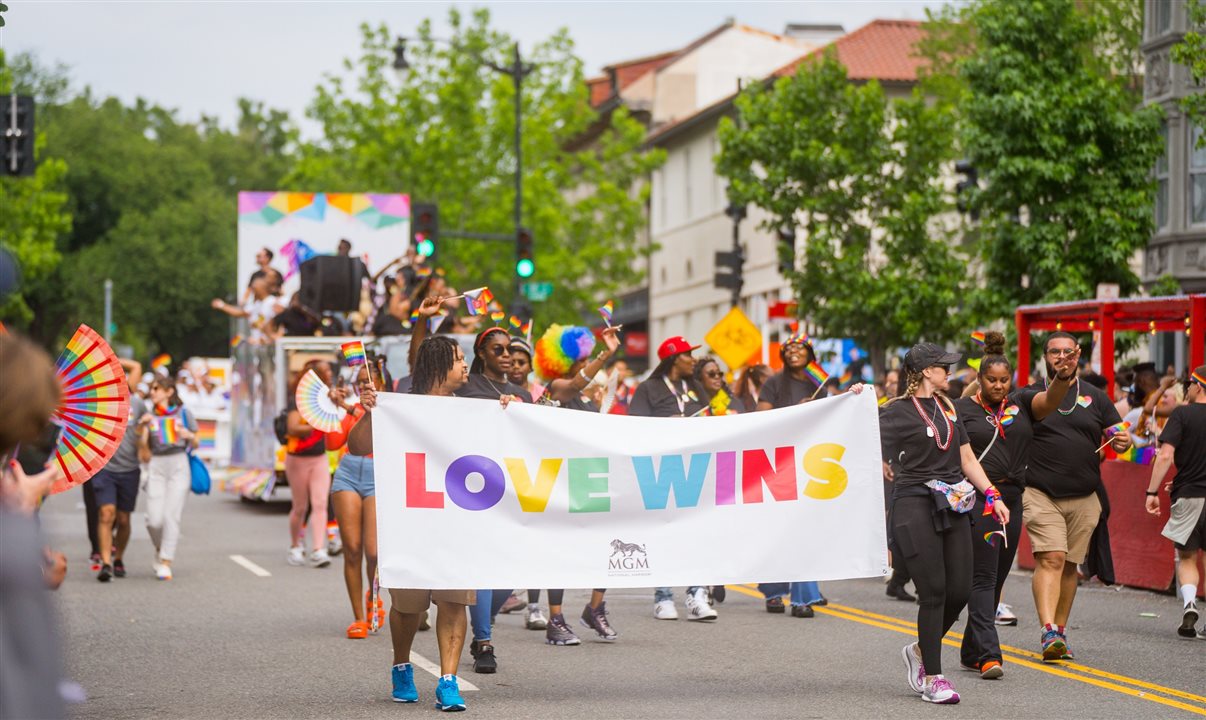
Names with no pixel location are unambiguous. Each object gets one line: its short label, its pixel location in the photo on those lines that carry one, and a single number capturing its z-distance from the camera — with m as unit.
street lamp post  35.28
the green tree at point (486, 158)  51.28
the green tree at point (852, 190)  33.97
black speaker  25.50
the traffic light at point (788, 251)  31.10
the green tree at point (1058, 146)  27.53
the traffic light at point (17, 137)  22.83
